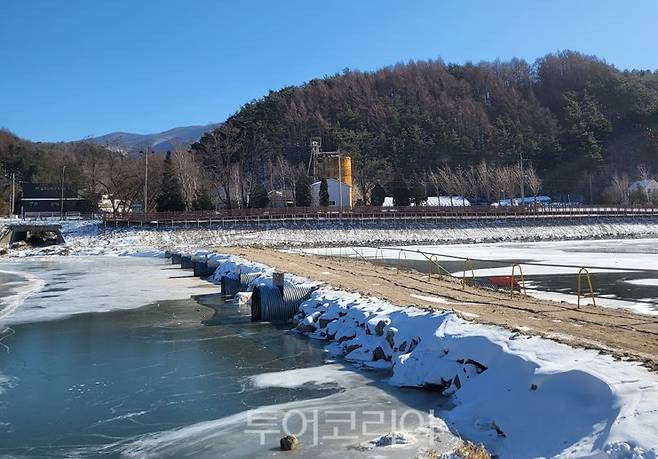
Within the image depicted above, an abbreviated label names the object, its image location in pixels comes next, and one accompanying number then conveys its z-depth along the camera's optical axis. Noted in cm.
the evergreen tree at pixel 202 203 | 7681
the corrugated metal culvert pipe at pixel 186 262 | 3699
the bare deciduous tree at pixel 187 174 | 8406
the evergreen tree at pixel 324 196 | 8856
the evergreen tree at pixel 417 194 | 9512
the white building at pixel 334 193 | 9217
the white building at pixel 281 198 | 9556
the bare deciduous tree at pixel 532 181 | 11359
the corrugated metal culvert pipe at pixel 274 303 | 1659
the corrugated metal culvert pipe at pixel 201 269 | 3080
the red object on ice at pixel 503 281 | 2164
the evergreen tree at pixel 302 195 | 9019
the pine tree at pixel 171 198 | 7425
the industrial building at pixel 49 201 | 9150
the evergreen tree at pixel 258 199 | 8825
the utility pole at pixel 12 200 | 8652
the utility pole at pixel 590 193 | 12450
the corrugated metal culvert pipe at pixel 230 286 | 2239
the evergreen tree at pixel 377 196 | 9612
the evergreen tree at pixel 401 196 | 9280
